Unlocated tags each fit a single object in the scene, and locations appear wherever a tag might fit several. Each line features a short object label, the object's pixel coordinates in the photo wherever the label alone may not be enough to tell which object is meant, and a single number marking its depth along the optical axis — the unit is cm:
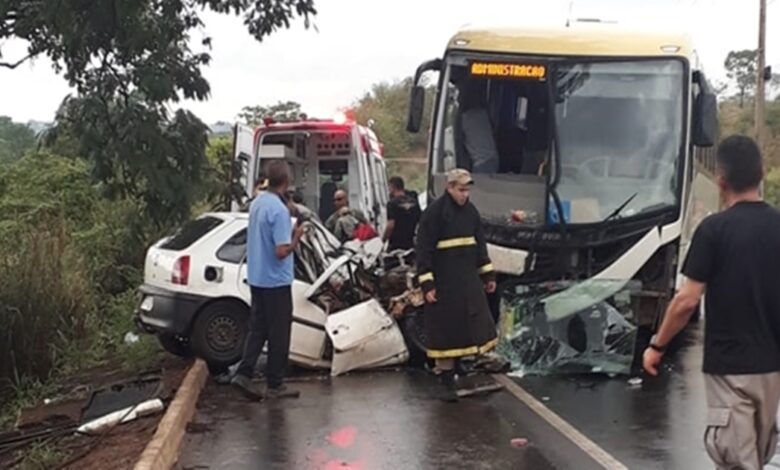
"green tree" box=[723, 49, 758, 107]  6881
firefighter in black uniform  959
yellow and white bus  1134
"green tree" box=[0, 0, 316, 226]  1033
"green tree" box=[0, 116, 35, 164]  2303
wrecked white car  1073
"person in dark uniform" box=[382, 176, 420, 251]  1352
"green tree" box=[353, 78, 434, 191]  5244
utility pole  3612
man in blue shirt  931
